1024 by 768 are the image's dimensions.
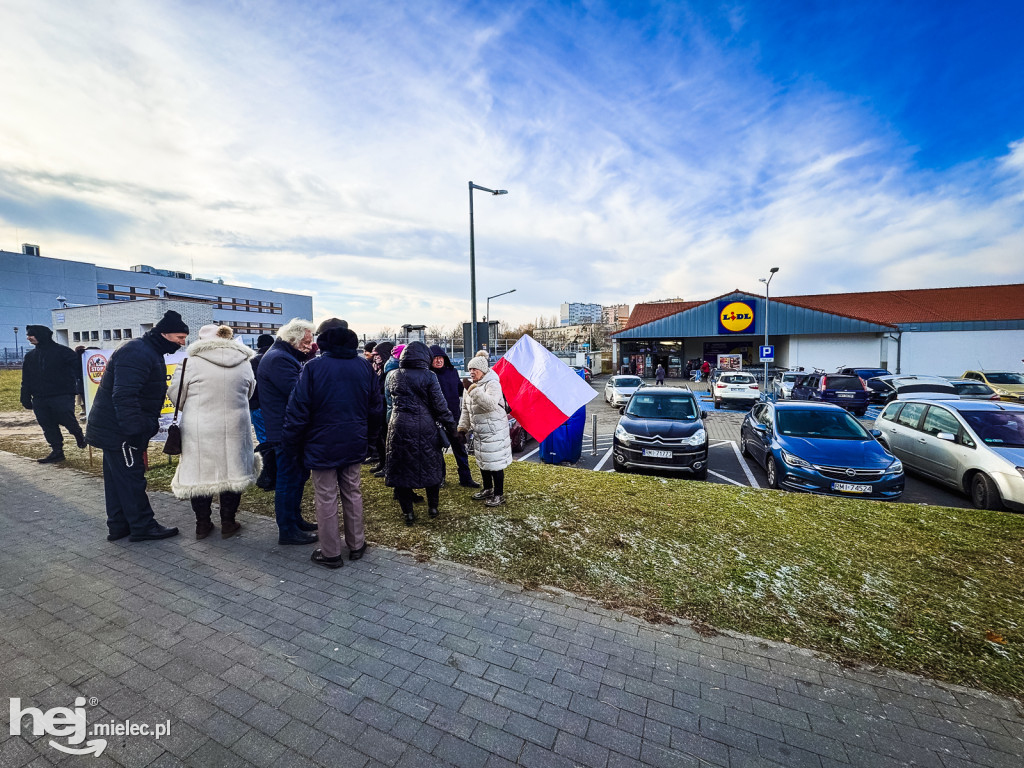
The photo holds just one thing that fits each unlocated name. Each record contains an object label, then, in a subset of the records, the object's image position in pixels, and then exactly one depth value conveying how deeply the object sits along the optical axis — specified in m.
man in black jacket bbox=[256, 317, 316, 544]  4.14
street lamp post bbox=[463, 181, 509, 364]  12.82
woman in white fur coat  4.05
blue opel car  6.41
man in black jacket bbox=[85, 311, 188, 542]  3.94
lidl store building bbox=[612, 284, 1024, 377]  33.47
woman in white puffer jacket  4.95
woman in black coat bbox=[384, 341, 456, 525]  4.33
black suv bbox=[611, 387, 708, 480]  7.84
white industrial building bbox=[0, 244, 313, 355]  37.91
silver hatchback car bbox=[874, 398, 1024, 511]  6.33
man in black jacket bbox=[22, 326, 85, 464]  7.60
